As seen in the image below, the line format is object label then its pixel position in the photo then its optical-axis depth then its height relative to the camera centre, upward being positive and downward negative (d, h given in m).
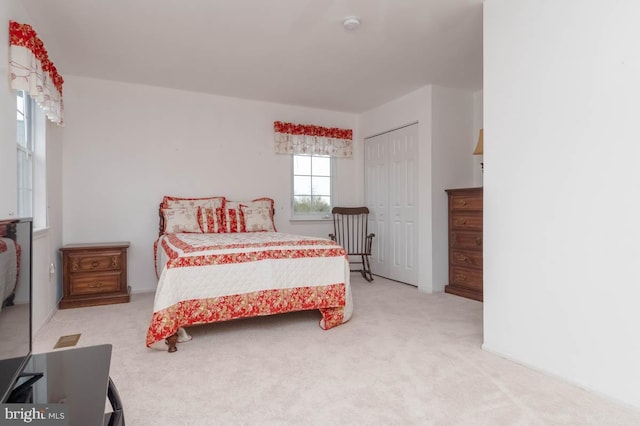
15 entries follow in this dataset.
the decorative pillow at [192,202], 4.22 +0.14
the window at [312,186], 5.23 +0.40
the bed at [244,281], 2.55 -0.51
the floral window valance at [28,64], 2.26 +0.97
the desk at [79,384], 0.98 -0.51
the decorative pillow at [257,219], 4.40 -0.07
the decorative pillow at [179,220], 4.04 -0.07
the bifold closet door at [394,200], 4.59 +0.18
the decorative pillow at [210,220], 4.18 -0.07
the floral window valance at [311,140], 4.99 +1.04
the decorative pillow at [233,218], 4.32 -0.05
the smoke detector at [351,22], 2.76 +1.45
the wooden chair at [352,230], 5.20 -0.24
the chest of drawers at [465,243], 3.88 -0.32
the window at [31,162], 2.88 +0.44
